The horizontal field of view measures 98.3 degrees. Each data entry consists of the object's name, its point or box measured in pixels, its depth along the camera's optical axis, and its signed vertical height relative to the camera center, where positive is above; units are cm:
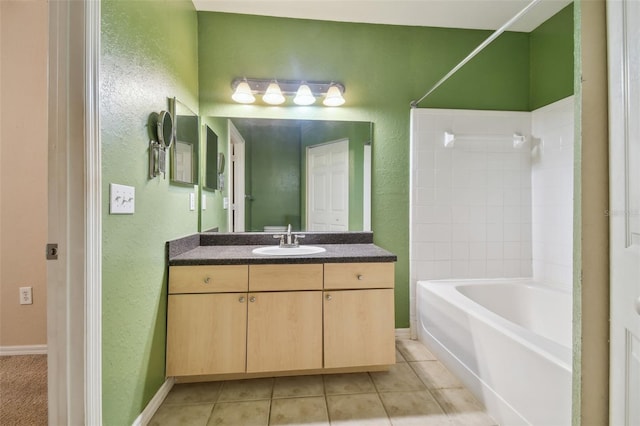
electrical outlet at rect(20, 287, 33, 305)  194 -57
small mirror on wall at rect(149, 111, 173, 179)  137 +36
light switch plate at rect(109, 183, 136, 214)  108 +6
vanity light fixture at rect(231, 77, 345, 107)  203 +91
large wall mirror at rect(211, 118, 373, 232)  209 +29
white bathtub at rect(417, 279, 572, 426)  113 -71
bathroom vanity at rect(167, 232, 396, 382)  154 -57
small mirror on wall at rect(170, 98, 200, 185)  162 +44
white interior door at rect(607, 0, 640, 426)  61 +1
